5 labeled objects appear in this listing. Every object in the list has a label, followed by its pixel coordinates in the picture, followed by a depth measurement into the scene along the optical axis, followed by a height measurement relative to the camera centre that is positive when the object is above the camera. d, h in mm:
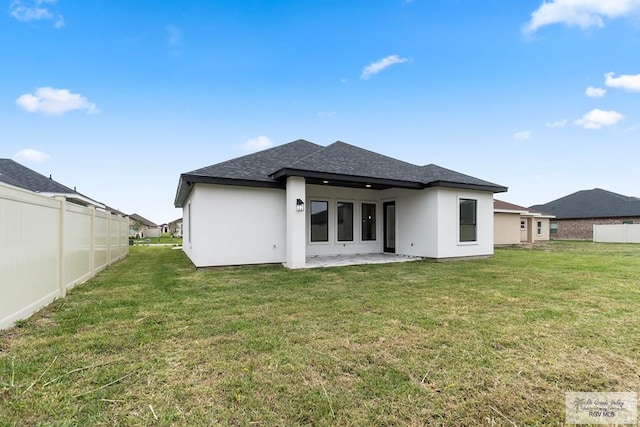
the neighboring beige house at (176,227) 48688 -1311
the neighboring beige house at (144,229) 37575 -1388
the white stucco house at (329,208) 8883 +433
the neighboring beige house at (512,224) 19203 -297
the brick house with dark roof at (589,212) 26467 +731
